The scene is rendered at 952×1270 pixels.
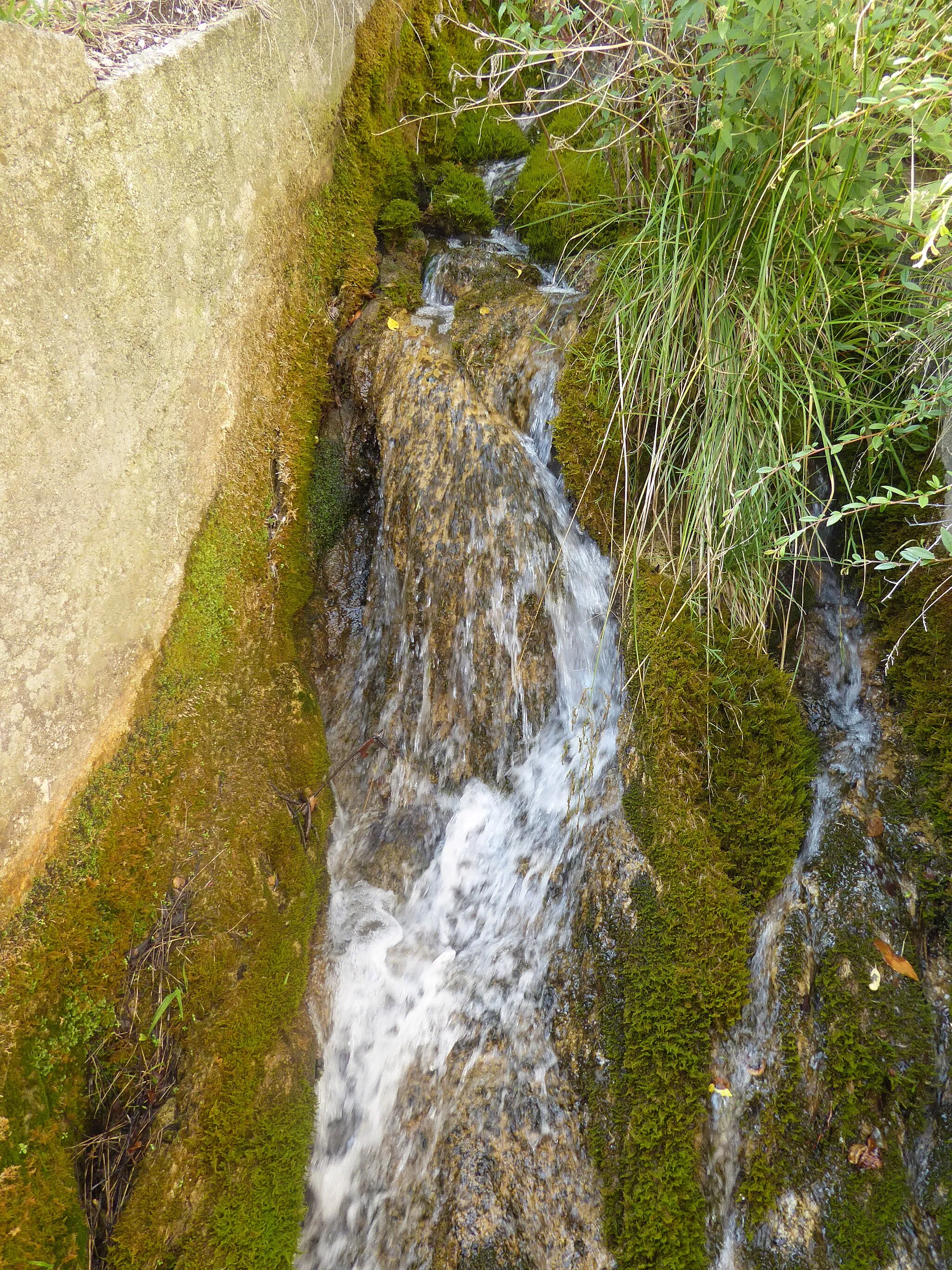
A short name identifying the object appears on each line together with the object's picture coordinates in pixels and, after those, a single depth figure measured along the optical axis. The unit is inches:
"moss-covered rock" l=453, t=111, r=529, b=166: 164.2
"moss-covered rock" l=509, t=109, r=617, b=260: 135.3
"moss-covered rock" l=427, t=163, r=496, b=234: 152.1
